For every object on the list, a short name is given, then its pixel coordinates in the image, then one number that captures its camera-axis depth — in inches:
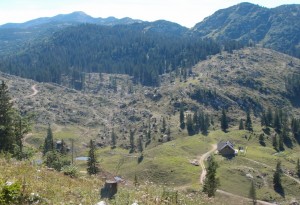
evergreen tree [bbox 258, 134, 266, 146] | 7665.4
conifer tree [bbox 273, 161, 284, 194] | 5590.6
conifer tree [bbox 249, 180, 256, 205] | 4870.1
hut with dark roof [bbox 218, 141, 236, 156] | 6614.2
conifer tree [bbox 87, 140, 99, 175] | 3841.0
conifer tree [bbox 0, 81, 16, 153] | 2452.0
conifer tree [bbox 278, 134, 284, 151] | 7505.9
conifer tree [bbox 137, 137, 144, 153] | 7606.3
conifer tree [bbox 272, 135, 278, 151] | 7539.4
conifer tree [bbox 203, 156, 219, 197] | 3385.1
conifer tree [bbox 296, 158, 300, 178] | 6023.6
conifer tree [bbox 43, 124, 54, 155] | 5467.5
